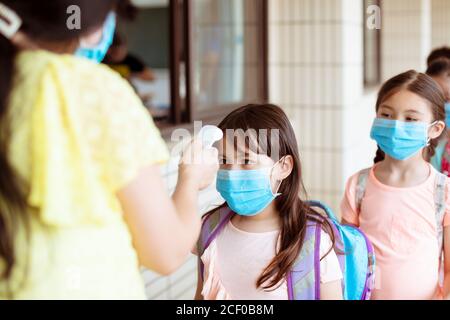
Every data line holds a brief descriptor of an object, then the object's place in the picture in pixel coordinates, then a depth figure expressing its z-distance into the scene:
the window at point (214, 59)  3.43
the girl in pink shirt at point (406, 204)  2.30
